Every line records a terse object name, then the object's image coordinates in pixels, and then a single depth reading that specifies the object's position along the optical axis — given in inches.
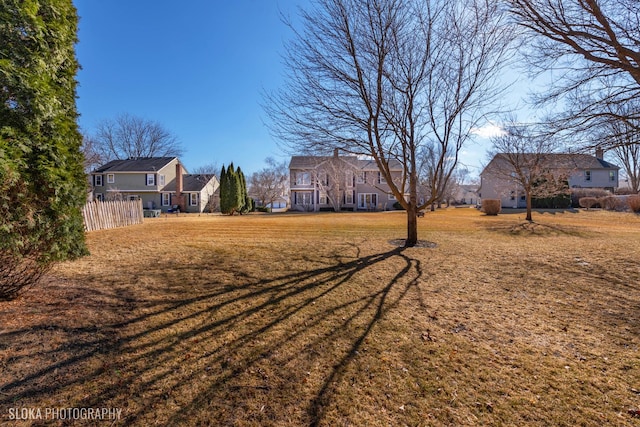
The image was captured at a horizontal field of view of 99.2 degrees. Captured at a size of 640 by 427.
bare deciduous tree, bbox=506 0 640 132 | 221.1
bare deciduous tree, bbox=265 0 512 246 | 275.0
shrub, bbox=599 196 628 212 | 937.5
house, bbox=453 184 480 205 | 3079.5
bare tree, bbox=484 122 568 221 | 653.3
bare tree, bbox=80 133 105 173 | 1065.7
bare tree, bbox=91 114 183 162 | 1566.2
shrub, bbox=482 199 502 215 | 905.0
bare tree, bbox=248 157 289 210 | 1595.7
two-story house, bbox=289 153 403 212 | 1279.5
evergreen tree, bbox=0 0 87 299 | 143.2
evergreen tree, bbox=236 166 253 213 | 1160.2
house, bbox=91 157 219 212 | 1267.2
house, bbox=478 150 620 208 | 1240.2
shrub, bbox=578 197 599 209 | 1053.2
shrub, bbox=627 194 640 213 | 839.4
